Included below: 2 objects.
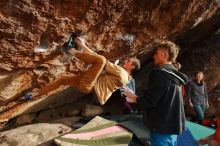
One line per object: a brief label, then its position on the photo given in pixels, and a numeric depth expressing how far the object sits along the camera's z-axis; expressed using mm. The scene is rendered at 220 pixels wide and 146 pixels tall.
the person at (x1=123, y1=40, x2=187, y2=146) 1662
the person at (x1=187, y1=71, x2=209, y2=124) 3366
